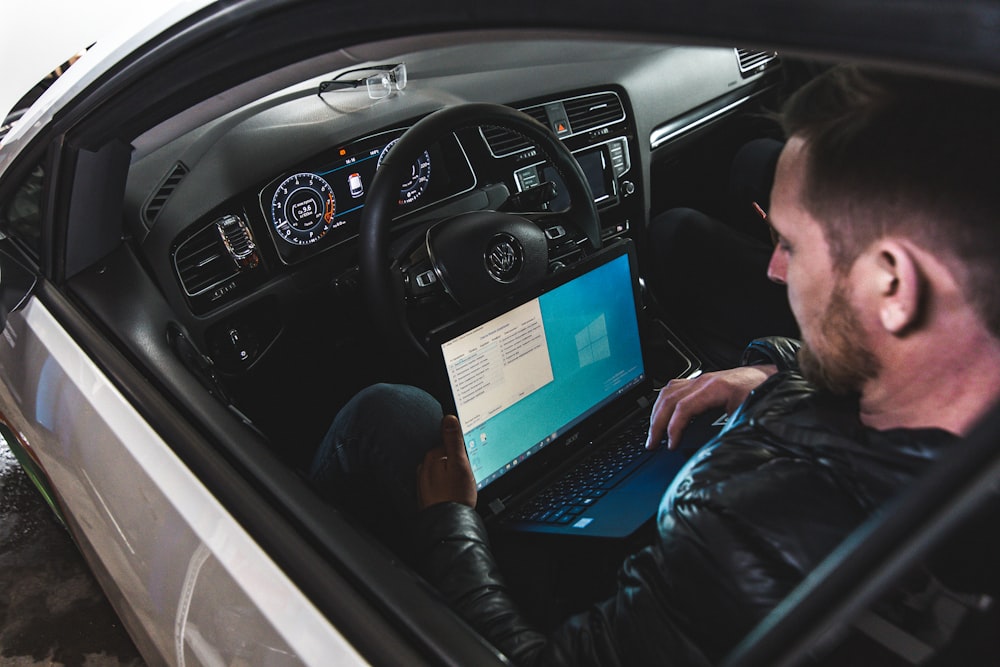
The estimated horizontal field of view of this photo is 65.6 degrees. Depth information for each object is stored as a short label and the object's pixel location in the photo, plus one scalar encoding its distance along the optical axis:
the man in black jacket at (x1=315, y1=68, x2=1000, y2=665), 0.61
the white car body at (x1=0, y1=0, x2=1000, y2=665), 0.82
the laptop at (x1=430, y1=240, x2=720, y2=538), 1.45
